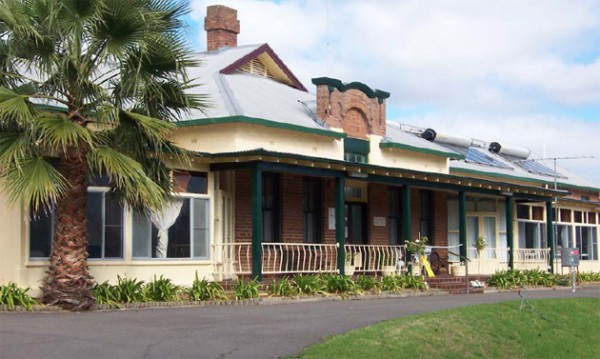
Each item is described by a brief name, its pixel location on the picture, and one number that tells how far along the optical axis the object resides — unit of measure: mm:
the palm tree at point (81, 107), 14875
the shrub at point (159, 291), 17406
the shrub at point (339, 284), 20688
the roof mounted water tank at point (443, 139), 33094
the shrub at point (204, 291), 17984
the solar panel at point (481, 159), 33553
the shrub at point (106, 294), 16594
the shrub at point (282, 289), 19344
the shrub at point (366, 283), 21688
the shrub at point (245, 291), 18406
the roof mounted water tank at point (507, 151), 37781
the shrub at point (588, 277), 32156
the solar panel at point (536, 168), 37684
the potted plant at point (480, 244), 28547
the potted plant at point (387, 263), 25319
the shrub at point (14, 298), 15547
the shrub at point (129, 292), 16953
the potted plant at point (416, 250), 24109
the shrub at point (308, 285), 20047
